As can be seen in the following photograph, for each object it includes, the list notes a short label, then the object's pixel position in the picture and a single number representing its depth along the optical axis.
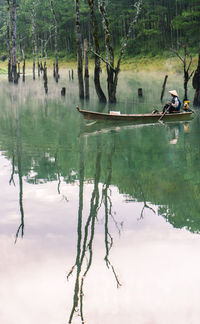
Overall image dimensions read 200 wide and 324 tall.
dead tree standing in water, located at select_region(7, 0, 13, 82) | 45.26
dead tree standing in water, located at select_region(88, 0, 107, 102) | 27.28
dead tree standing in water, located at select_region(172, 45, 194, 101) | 26.22
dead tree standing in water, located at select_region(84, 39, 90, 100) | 29.20
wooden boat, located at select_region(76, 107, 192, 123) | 18.83
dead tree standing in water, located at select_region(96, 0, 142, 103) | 26.17
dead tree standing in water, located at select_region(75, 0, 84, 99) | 28.16
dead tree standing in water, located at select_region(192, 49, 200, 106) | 24.42
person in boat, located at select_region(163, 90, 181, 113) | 20.35
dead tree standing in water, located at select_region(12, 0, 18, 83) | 39.62
